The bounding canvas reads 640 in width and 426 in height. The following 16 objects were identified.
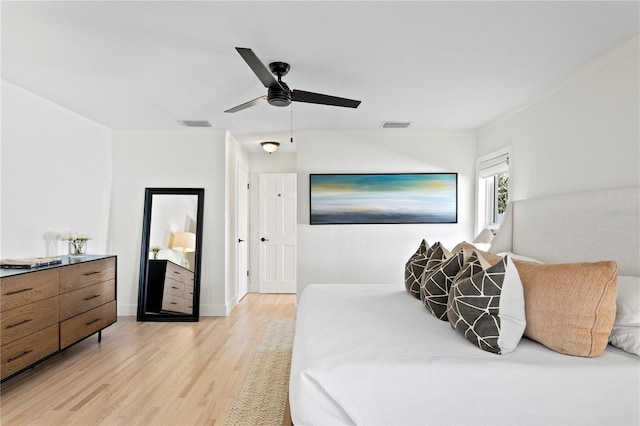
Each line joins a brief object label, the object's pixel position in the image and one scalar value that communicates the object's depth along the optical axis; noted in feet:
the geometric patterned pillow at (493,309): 5.68
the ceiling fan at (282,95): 8.05
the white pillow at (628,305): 5.60
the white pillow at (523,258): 10.12
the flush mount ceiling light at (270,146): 17.03
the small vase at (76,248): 12.48
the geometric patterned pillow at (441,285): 7.57
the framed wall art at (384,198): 15.71
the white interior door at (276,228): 20.65
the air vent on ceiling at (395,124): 14.48
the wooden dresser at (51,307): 8.44
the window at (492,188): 13.68
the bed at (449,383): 4.90
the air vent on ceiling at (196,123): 14.21
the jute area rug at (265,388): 7.59
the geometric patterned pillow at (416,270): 9.35
